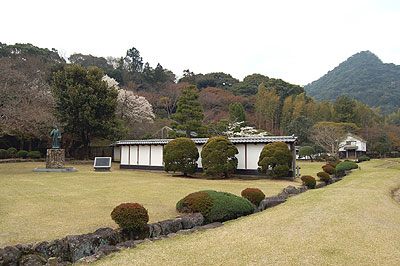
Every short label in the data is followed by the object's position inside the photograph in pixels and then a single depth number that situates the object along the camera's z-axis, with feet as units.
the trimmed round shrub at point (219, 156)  54.39
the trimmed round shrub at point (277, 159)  52.47
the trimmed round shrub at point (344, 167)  69.62
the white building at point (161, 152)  57.57
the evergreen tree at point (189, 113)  87.76
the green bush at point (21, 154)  80.41
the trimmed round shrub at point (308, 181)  44.77
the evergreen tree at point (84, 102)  75.66
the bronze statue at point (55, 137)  59.31
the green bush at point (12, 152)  80.18
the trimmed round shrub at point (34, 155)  81.51
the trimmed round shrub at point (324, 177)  54.24
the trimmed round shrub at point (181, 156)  57.57
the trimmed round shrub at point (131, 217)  17.75
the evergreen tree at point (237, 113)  122.11
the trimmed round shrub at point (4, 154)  78.38
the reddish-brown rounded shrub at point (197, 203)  22.73
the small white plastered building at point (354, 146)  147.02
